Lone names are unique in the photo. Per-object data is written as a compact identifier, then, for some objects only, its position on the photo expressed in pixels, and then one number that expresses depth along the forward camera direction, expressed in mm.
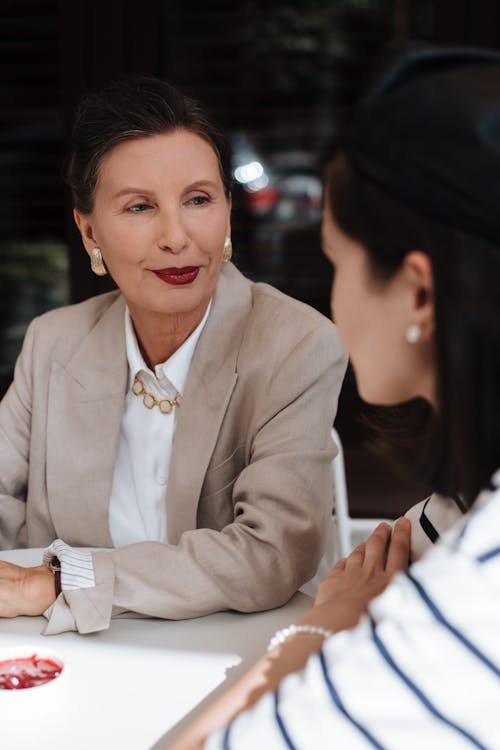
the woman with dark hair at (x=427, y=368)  790
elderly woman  1493
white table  1127
